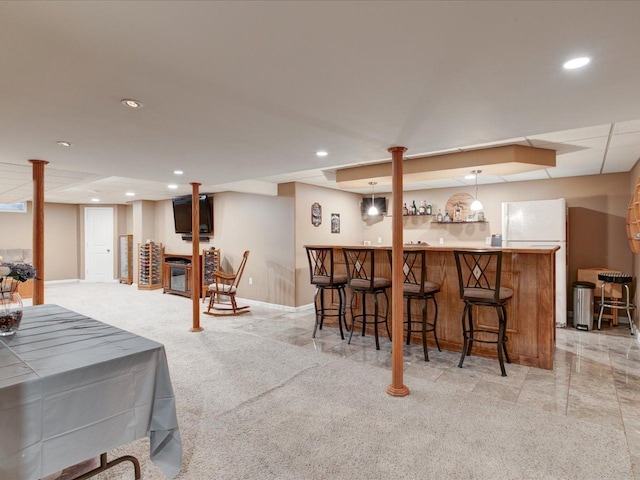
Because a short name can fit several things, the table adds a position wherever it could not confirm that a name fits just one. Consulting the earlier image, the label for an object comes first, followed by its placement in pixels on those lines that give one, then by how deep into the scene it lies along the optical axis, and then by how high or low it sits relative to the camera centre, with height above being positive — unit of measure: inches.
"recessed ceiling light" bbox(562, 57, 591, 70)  59.6 +30.6
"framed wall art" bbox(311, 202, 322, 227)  257.0 +16.6
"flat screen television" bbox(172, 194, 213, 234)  292.5 +19.9
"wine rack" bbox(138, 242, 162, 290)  331.5 -28.7
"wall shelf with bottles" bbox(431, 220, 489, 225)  253.1 +10.7
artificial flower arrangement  74.9 -8.5
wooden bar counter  137.3 -30.7
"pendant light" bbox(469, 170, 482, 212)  205.5 +17.9
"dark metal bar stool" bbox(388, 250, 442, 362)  149.5 -23.4
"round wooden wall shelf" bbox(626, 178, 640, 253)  158.6 +7.0
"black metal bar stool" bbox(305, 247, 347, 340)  180.5 -25.3
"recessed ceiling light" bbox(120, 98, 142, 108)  77.1 +30.4
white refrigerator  201.5 +4.3
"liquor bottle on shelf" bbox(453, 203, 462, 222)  261.3 +17.5
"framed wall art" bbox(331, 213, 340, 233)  278.2 +11.1
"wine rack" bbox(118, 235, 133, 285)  367.2 -24.0
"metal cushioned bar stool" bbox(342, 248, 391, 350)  163.1 -22.4
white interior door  384.2 -9.4
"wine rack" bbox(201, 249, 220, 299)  283.4 -24.0
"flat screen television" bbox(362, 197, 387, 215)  301.4 +28.2
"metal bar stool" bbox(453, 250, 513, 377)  131.6 -22.0
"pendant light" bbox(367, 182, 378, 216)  225.0 +27.6
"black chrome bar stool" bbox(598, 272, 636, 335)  182.9 -36.1
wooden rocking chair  231.6 -37.2
